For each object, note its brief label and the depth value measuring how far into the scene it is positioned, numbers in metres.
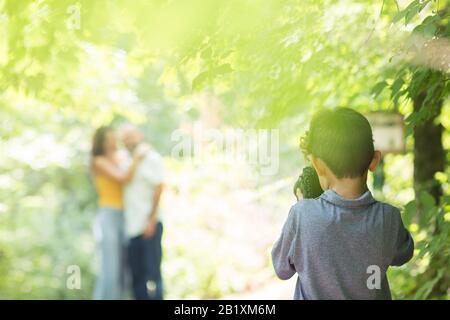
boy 3.65
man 10.10
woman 10.01
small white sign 10.32
